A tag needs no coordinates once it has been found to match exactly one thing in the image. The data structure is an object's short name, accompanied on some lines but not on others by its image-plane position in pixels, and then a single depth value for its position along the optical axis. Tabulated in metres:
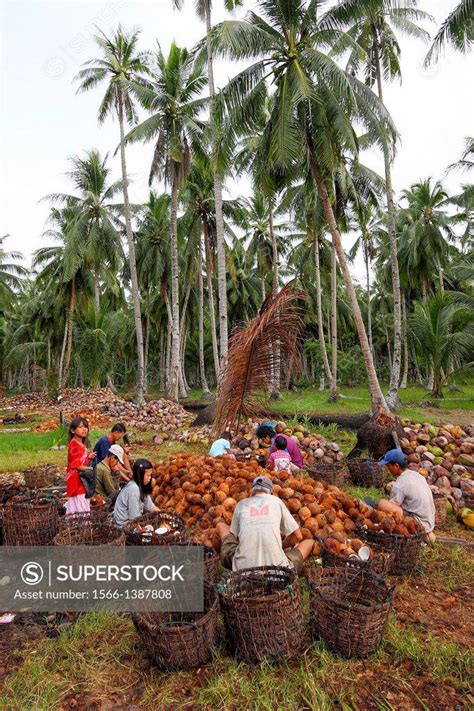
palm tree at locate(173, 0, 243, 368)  13.31
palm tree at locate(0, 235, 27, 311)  32.34
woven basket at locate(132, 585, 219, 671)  3.20
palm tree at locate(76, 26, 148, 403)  20.58
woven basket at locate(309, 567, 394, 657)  3.28
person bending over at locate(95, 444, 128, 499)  6.55
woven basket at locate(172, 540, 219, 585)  4.10
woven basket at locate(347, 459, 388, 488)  8.13
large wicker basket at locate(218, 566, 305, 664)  3.27
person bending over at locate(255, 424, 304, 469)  7.63
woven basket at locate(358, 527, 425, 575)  4.69
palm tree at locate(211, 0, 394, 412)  11.55
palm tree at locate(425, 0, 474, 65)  11.41
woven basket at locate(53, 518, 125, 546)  4.71
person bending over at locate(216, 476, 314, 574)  3.97
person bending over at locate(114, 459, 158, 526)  5.25
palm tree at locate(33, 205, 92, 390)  28.77
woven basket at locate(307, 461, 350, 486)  7.76
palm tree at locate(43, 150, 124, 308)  24.14
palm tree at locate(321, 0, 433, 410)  14.94
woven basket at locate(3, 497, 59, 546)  5.21
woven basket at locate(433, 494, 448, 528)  6.37
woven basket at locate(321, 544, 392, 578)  4.09
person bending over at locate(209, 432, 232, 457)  8.36
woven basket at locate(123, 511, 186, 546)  4.59
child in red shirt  5.48
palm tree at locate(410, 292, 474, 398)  18.77
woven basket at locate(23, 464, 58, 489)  8.09
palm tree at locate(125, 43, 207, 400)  19.31
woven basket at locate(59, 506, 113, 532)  4.93
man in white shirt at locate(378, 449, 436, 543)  5.35
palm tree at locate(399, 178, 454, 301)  26.64
